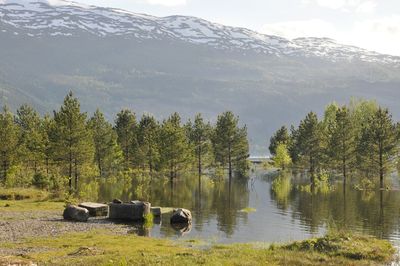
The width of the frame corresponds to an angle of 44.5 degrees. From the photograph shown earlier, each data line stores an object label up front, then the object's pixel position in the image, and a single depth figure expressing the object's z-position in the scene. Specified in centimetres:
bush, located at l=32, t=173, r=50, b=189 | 7369
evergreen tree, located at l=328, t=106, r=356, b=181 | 11506
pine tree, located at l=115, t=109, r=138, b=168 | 13100
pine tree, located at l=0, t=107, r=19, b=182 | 8588
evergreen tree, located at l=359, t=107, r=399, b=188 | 10325
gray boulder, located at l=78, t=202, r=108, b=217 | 5403
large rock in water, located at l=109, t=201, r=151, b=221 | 5178
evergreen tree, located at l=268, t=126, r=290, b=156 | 15652
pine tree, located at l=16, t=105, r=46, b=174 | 9076
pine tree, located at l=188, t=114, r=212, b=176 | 13525
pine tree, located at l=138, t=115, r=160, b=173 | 11864
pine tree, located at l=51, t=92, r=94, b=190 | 8375
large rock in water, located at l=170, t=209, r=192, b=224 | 5069
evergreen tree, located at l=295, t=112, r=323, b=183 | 12642
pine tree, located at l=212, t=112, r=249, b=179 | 13262
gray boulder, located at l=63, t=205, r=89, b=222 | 4934
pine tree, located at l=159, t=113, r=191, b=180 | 11200
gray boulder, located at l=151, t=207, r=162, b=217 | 5368
